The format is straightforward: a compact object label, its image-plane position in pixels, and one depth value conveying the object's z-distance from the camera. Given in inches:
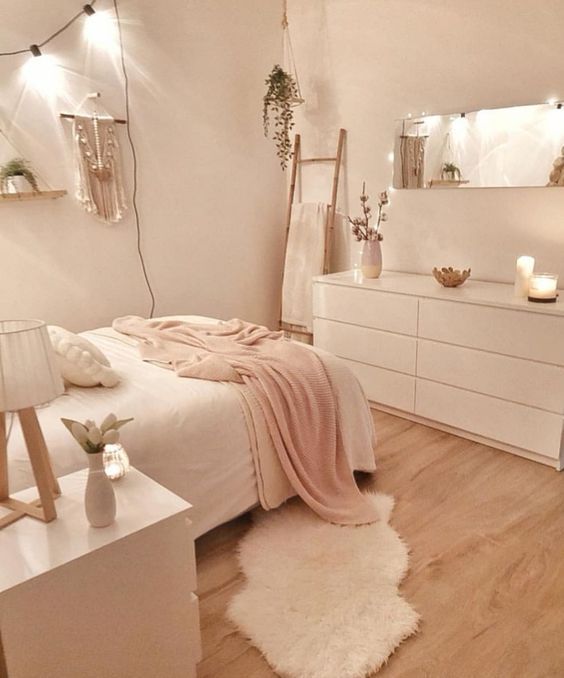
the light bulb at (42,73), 112.5
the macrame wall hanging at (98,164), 120.7
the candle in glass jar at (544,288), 103.0
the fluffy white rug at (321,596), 62.5
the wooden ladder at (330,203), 149.1
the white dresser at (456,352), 102.0
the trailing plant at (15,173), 109.5
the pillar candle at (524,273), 106.4
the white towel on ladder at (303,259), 153.1
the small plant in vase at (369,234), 133.9
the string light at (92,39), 112.5
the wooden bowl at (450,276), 118.3
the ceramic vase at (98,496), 51.6
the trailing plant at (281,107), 144.6
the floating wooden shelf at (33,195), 109.3
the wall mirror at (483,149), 110.3
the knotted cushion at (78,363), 78.7
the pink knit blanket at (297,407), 85.5
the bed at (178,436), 72.7
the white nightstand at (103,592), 45.9
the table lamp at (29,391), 47.2
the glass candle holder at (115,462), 60.6
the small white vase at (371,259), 133.6
